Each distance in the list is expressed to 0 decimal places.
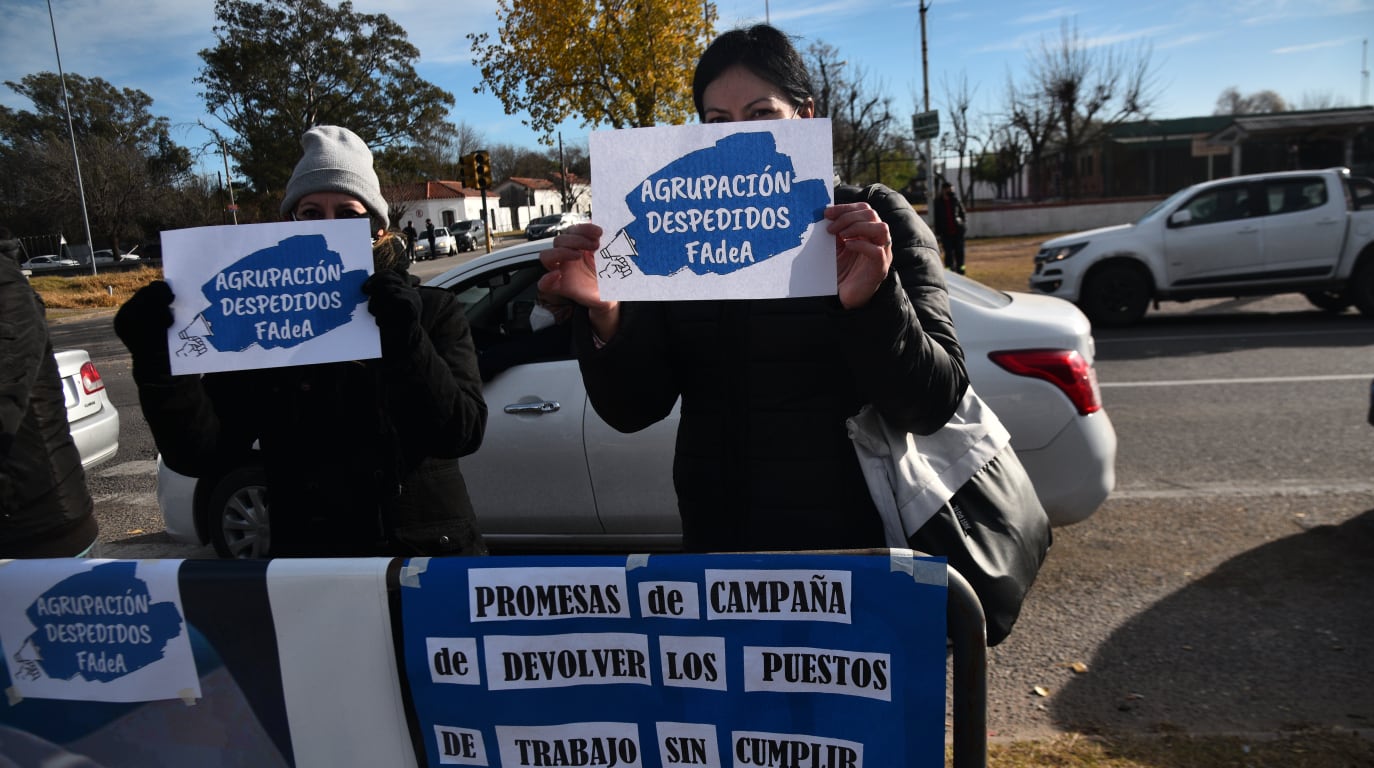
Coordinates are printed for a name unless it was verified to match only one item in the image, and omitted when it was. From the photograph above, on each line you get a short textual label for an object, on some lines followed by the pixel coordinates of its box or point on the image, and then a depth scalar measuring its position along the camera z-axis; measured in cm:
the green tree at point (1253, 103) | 6351
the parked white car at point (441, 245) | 4653
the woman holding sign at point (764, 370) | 169
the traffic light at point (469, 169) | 2145
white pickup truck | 1106
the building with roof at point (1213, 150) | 2983
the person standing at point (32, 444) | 238
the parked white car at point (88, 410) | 572
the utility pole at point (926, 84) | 2275
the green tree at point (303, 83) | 4778
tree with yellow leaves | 1836
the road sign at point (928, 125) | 1877
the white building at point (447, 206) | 7306
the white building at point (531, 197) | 8656
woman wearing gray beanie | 189
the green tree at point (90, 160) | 4316
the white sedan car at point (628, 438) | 392
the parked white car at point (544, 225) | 4316
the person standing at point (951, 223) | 1725
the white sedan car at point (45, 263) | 4892
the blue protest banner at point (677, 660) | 150
